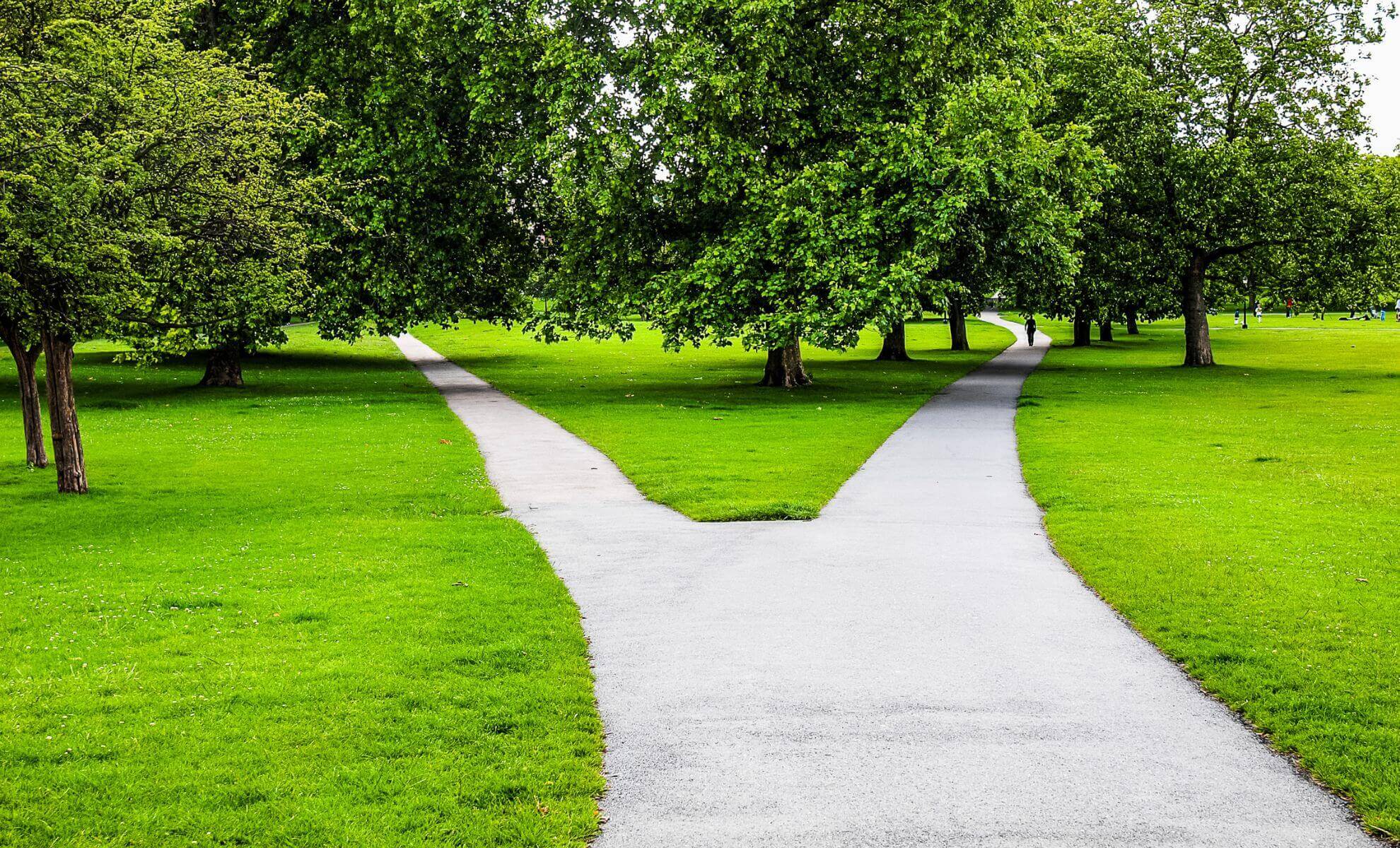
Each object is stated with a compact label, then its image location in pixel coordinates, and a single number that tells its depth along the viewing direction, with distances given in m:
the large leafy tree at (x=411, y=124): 29.98
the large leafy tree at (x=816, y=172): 25.98
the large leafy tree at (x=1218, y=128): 35.88
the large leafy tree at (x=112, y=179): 11.38
